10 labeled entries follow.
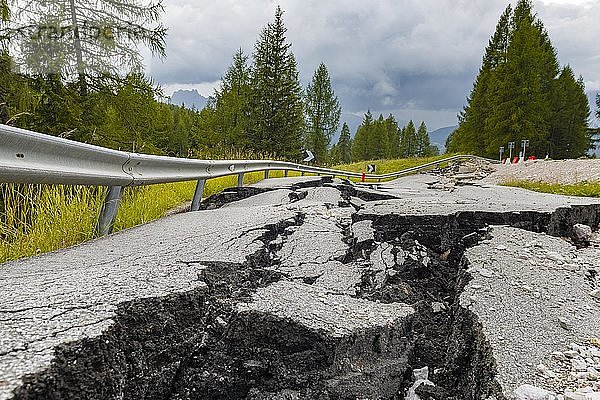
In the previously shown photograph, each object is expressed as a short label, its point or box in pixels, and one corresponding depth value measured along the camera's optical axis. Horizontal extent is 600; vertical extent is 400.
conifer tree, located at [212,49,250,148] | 34.59
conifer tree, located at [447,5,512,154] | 42.91
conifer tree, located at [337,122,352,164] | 90.50
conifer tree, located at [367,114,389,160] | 72.50
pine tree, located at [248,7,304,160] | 33.06
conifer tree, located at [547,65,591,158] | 43.88
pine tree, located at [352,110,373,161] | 74.75
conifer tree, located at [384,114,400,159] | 76.12
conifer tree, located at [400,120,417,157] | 88.50
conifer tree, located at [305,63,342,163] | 54.72
